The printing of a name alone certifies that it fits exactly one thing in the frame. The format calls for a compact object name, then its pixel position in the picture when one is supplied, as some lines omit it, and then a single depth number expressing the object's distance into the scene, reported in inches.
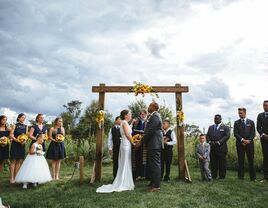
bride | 304.5
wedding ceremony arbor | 358.0
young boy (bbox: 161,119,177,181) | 349.8
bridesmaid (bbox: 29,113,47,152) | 350.3
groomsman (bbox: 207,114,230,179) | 363.3
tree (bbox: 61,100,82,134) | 1795.0
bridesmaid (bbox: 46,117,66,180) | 362.0
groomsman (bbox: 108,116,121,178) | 350.9
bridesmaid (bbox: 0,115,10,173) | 342.3
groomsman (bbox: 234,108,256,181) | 356.2
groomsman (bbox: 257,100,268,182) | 353.1
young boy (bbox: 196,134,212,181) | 348.5
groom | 288.0
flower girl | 316.8
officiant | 347.6
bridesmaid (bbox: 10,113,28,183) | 343.9
